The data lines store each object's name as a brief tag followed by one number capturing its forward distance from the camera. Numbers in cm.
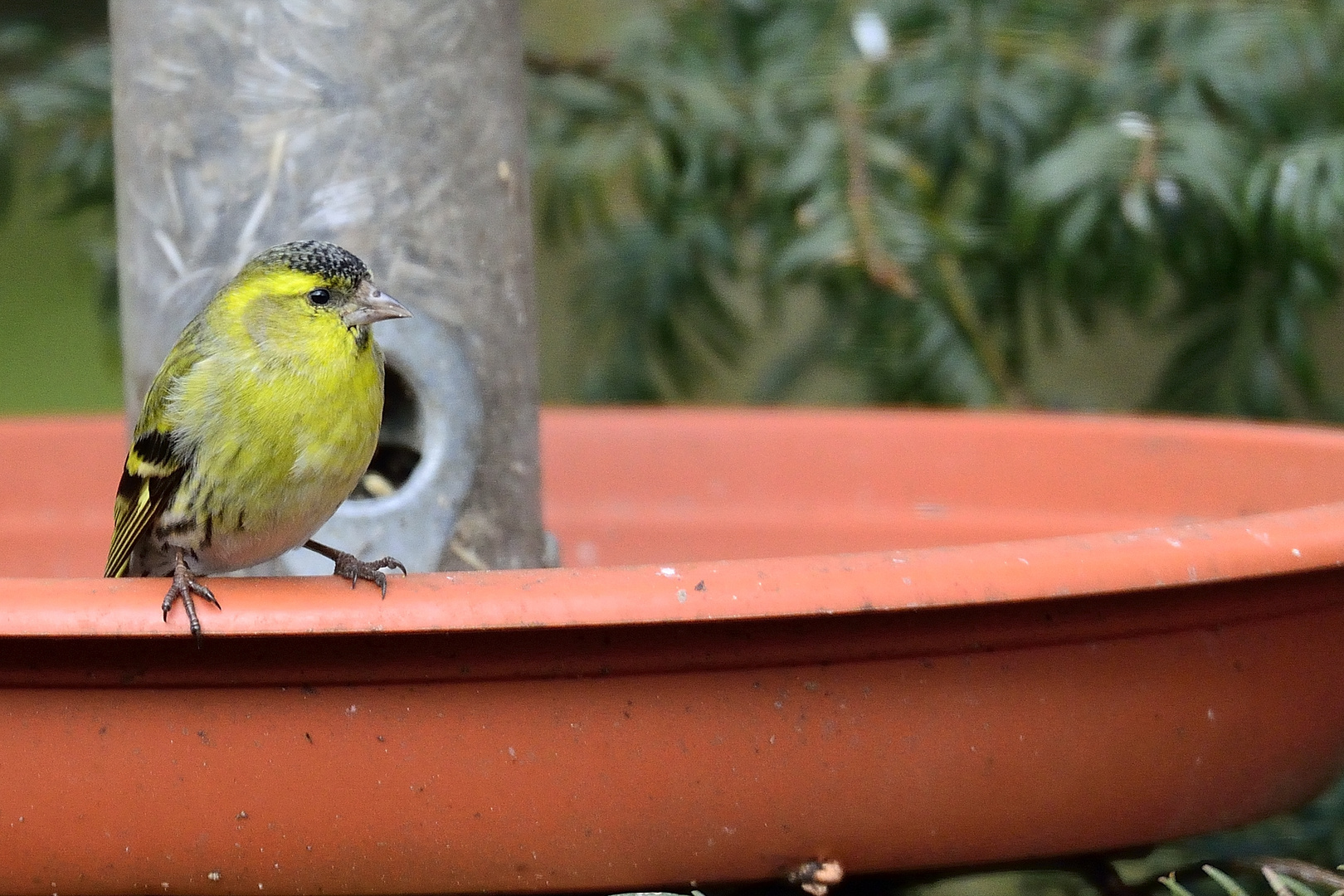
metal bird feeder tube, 380
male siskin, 377
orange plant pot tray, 369
